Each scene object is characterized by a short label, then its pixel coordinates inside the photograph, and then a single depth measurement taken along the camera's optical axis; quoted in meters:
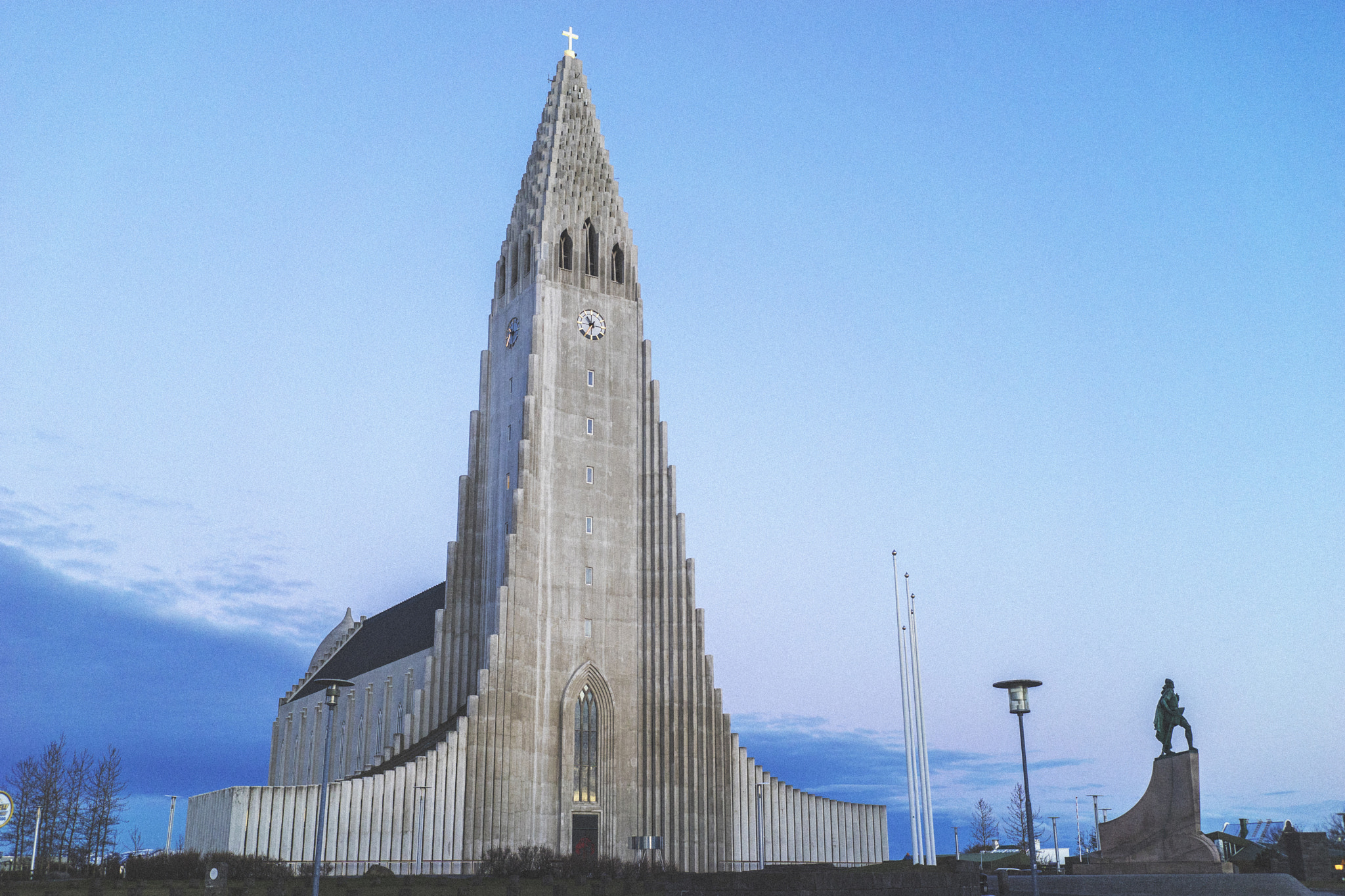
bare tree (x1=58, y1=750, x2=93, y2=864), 73.81
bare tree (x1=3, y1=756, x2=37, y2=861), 72.68
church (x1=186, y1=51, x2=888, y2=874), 50.91
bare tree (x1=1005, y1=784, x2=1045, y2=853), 96.91
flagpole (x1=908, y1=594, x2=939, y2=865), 47.69
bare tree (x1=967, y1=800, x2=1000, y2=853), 104.19
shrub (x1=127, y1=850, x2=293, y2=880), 42.25
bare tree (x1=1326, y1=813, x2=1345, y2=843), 71.43
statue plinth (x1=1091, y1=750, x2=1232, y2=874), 34.97
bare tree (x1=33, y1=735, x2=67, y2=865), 72.00
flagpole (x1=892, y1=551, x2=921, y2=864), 47.44
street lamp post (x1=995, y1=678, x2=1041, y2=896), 27.55
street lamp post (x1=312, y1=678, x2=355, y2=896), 29.33
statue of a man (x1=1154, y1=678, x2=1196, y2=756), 37.59
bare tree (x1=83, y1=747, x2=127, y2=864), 75.62
